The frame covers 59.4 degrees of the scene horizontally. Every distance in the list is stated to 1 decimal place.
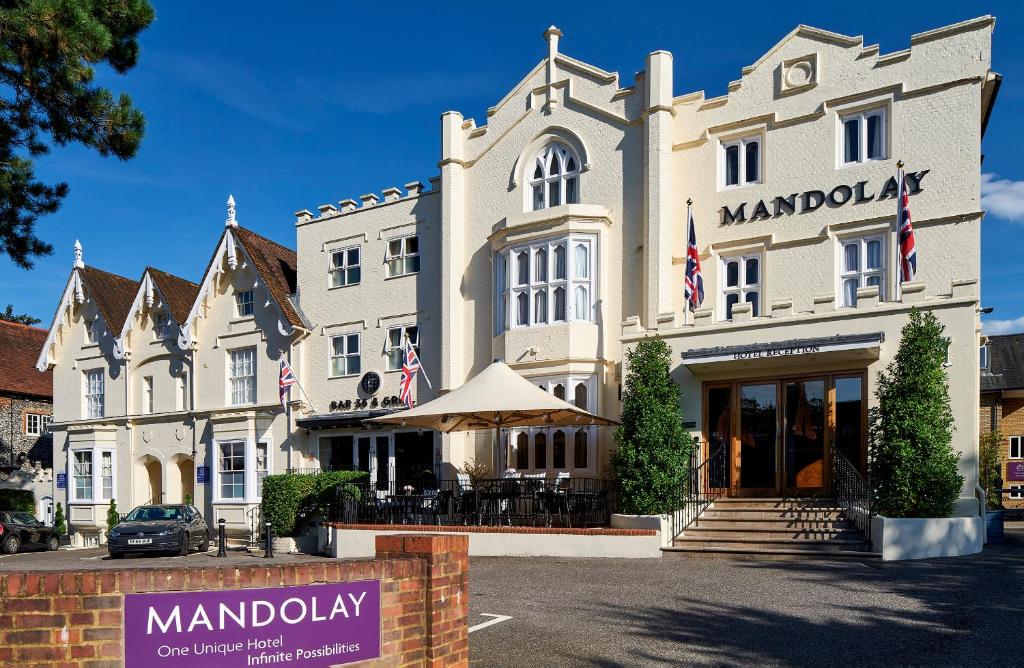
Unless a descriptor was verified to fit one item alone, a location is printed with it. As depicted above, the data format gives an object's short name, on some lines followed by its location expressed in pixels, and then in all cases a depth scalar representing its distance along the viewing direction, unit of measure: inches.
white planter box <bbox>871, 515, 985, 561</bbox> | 551.8
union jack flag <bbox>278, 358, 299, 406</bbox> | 972.5
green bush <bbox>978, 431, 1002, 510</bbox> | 1259.8
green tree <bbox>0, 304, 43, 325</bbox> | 2364.7
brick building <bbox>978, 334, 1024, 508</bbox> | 1514.5
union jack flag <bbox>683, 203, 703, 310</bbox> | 728.3
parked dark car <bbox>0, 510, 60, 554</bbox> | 1023.6
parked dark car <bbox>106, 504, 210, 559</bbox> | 821.9
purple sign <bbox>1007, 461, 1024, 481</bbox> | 1517.0
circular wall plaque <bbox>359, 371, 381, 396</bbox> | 968.9
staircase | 578.9
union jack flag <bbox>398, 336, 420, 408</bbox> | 867.4
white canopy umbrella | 666.2
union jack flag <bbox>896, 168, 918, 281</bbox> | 645.3
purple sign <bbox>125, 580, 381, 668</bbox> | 214.8
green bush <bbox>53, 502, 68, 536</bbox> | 1208.0
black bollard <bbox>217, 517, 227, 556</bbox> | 787.8
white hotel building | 690.8
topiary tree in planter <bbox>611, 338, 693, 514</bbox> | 652.1
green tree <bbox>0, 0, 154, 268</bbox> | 422.6
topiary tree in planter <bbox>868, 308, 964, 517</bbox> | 574.2
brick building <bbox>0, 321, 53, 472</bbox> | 1440.7
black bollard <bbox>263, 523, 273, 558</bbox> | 737.7
